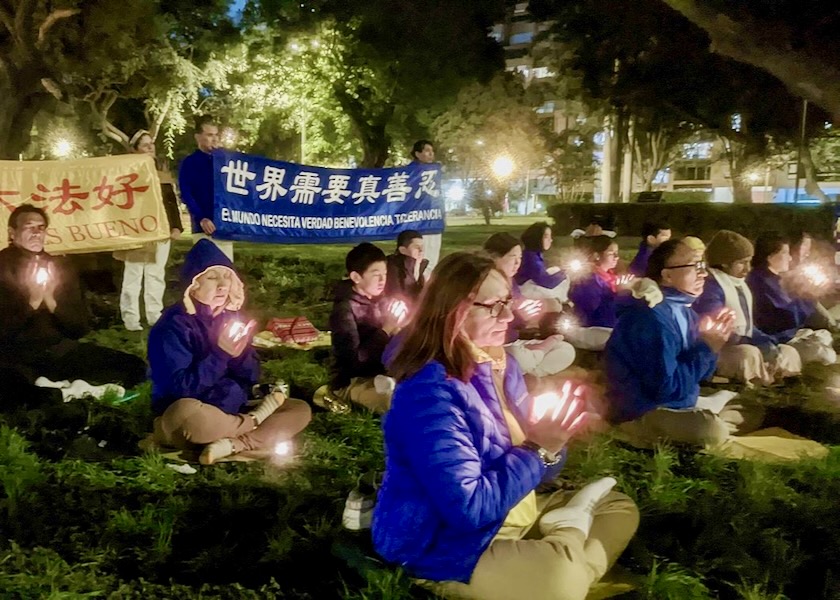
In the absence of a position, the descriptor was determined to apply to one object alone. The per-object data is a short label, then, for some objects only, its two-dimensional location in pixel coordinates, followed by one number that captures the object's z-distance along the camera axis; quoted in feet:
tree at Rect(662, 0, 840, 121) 33.60
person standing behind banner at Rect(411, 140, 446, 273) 29.89
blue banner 25.70
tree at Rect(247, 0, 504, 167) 78.02
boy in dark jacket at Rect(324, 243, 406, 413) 17.52
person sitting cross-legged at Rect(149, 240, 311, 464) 14.29
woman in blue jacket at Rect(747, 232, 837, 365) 21.25
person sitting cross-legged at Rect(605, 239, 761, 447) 14.56
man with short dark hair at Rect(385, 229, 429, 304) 21.35
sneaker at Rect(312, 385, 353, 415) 18.02
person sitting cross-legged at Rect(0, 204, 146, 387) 18.20
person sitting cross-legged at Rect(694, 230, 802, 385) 18.57
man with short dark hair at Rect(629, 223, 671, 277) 24.29
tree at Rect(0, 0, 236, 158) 39.04
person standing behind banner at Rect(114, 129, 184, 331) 26.76
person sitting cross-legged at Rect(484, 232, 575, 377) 19.85
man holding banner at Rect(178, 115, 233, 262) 24.09
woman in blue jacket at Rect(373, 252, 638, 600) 8.40
